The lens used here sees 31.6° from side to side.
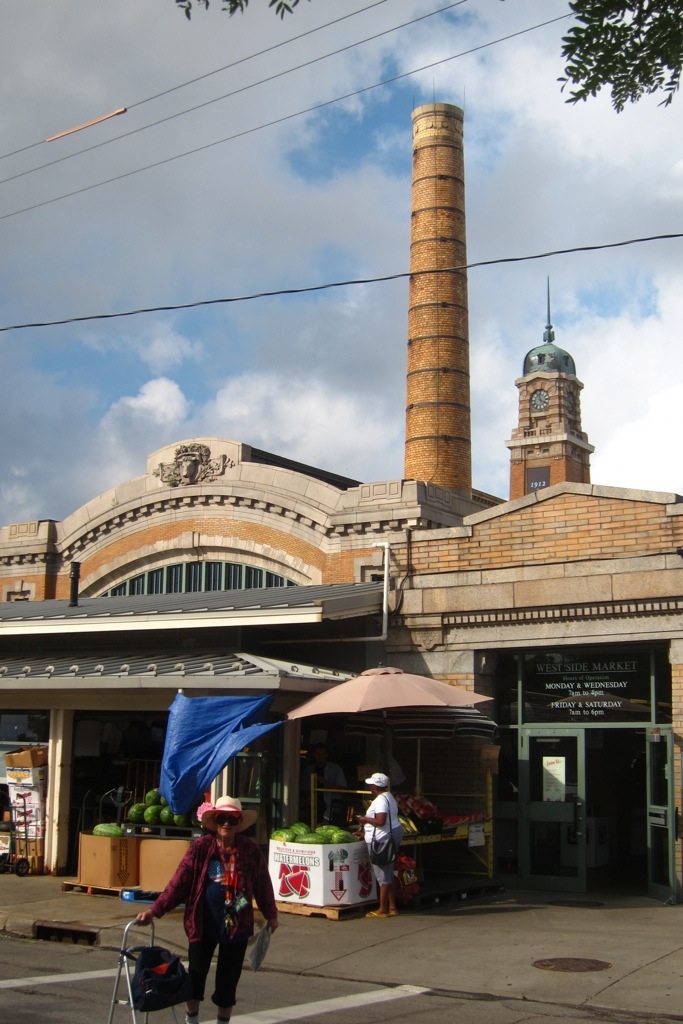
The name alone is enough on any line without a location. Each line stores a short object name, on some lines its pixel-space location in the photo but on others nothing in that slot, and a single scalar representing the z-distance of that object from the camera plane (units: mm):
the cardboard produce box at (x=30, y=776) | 16344
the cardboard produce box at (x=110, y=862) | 14344
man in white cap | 12875
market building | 14961
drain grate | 11727
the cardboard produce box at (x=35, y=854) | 16109
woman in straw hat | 6961
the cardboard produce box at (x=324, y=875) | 13016
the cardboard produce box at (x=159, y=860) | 14195
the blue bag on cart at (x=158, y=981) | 6312
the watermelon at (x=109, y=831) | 14500
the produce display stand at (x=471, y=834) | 14668
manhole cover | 10086
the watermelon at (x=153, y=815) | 14562
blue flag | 13508
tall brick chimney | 37656
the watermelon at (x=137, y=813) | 14727
